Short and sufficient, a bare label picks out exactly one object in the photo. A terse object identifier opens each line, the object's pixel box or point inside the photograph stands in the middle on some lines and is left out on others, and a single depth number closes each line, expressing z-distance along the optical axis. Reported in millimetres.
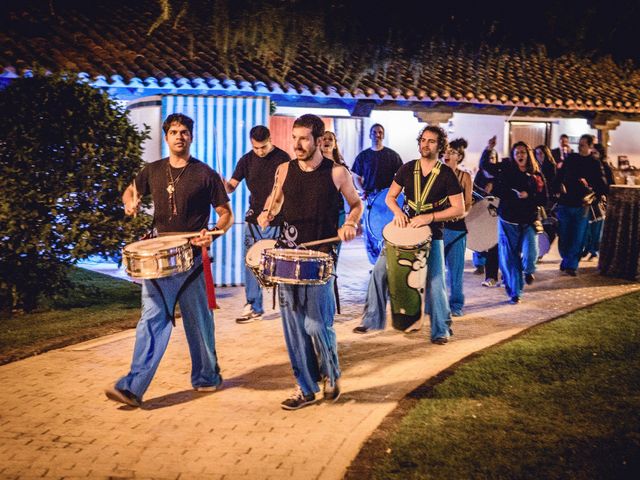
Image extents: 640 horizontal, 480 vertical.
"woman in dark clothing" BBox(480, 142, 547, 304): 9461
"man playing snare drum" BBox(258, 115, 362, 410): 5272
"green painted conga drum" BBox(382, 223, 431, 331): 6762
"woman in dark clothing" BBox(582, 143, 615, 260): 12794
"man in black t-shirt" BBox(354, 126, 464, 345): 6895
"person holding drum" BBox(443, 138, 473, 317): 8141
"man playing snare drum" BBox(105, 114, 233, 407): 5275
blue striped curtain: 11094
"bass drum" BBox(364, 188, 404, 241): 9758
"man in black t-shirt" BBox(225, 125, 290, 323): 8070
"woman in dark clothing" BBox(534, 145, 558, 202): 12492
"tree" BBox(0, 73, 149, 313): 7906
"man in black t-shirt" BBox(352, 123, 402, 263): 10719
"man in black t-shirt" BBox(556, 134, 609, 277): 11969
